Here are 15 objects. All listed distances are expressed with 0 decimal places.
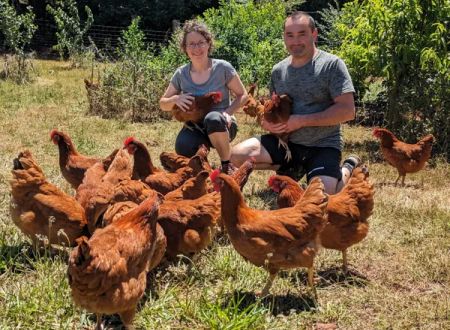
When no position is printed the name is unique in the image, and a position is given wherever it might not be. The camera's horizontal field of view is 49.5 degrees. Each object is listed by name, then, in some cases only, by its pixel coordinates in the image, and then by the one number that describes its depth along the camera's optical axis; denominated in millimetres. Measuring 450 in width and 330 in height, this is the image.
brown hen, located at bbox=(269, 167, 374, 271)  3736
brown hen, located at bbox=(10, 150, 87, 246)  3801
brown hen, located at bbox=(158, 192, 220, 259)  3764
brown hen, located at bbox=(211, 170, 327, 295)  3307
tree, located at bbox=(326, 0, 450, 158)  7938
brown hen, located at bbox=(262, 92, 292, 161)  4859
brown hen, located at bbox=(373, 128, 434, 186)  6691
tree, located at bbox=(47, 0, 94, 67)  16898
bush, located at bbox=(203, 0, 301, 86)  11883
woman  5352
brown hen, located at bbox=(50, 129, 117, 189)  5082
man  4594
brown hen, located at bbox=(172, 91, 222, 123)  5383
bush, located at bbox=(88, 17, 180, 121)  9953
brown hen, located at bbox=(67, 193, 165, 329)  2607
